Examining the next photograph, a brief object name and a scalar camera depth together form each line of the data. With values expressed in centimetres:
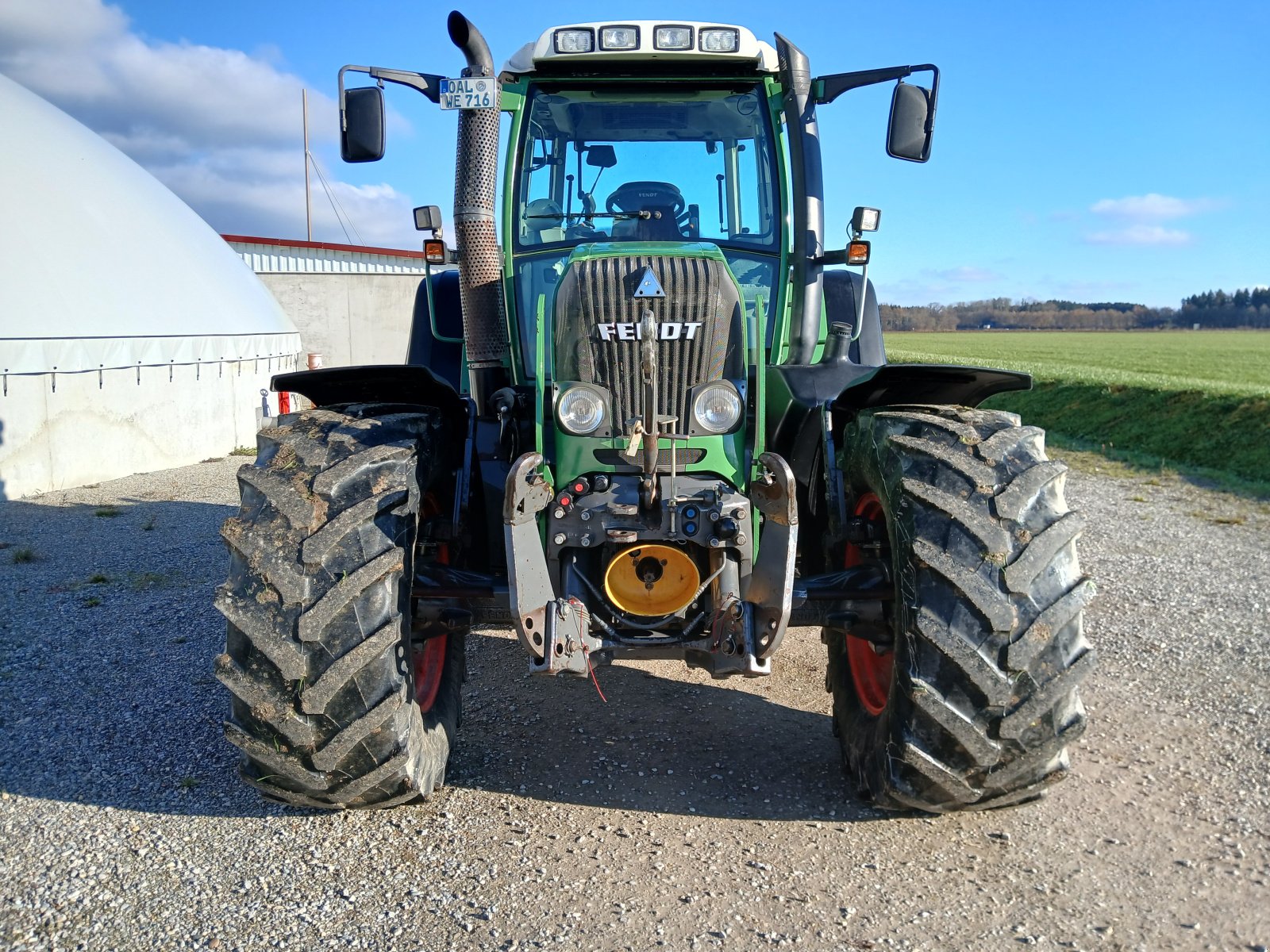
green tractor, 301
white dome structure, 1032
